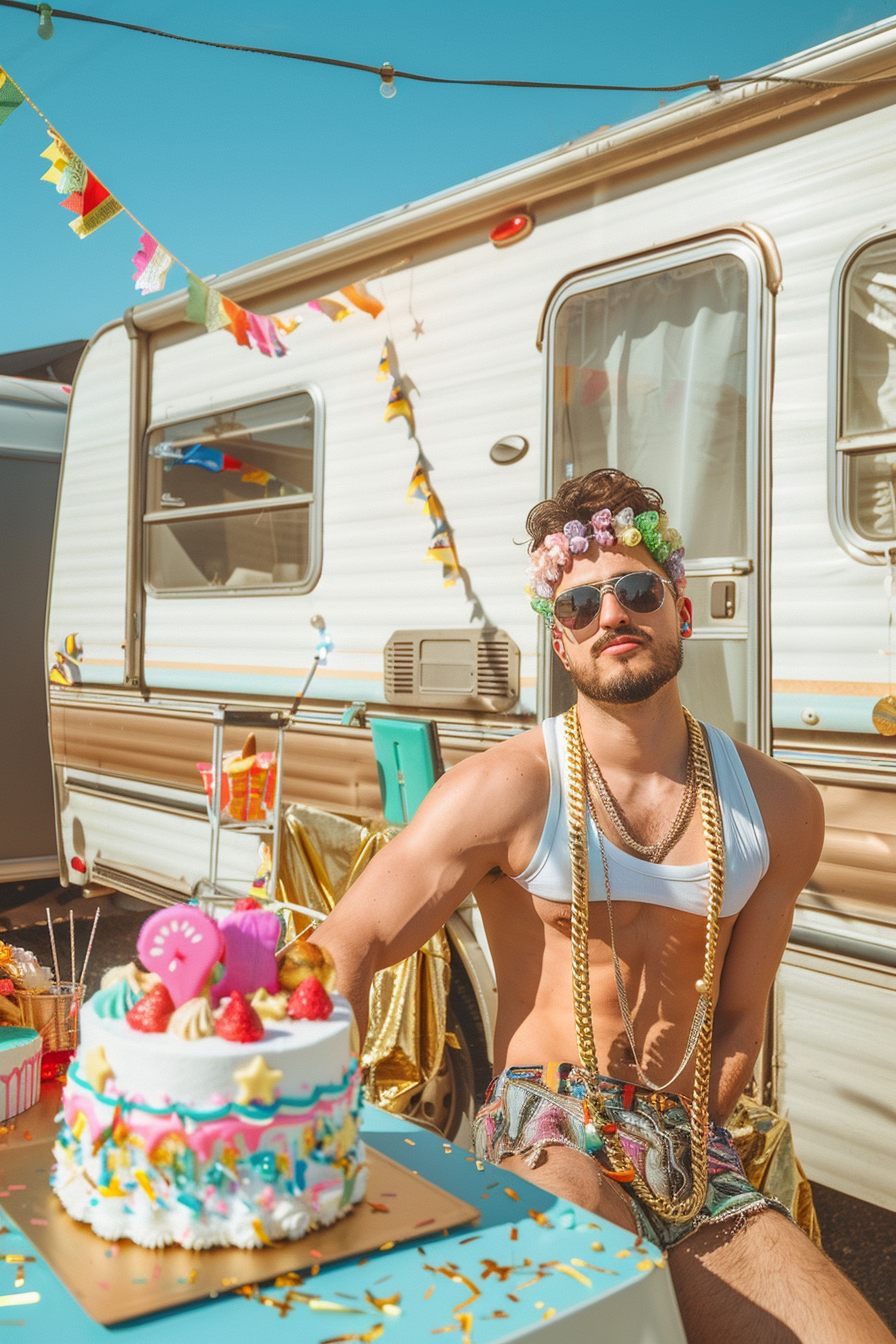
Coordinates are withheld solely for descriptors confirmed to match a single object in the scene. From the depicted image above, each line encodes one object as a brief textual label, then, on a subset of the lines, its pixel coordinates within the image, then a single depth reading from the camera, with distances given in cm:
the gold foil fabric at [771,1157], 272
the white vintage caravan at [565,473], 289
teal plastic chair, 383
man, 213
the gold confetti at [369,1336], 117
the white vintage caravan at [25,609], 668
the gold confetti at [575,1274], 130
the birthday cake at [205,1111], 132
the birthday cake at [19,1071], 175
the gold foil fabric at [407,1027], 370
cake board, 123
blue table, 118
